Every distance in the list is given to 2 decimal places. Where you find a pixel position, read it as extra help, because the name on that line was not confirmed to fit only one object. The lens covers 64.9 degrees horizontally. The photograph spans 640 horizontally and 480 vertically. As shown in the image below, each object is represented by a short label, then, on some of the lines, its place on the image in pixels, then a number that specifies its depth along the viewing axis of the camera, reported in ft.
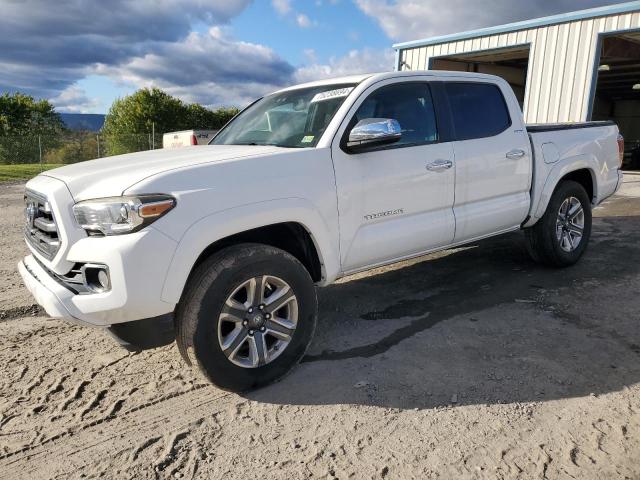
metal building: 41.45
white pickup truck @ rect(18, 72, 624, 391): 8.68
